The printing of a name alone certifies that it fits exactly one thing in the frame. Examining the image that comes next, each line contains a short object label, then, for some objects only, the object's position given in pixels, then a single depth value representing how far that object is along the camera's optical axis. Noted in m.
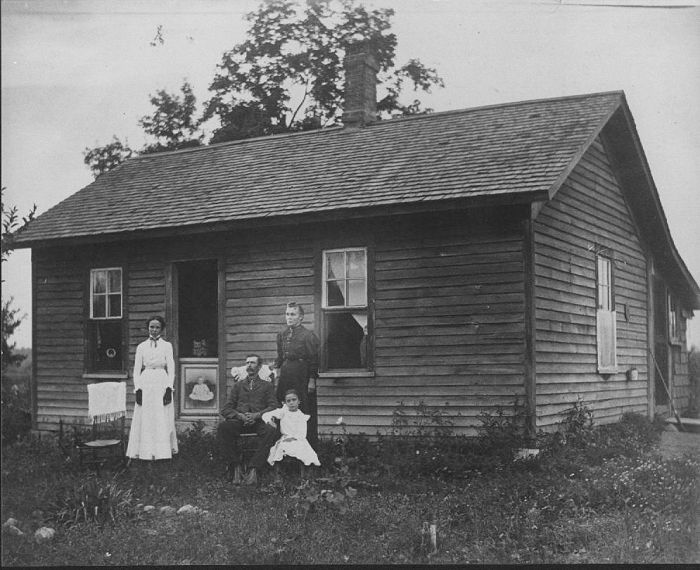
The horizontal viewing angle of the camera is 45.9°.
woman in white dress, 10.73
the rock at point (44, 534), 7.87
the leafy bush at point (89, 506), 8.27
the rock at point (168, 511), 8.73
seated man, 9.86
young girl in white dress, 9.88
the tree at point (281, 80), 9.49
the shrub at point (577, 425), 11.06
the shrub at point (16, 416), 12.98
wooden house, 10.66
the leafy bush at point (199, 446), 10.68
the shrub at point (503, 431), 10.20
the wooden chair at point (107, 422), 10.60
